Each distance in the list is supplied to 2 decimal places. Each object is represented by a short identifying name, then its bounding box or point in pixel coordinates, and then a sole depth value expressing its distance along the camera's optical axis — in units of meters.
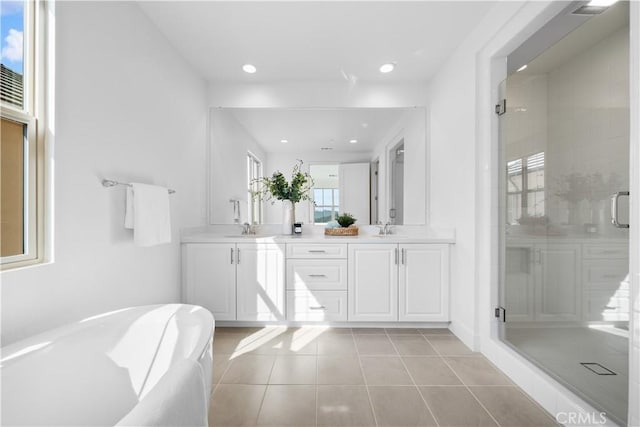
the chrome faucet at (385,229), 3.18
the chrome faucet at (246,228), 3.19
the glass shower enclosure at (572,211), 1.37
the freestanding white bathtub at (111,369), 0.91
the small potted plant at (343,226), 3.13
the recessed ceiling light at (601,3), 1.44
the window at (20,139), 1.25
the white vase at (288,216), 3.19
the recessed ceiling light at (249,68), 2.84
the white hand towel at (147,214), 1.89
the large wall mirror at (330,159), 3.20
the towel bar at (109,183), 1.72
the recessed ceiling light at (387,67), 2.81
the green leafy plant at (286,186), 3.18
